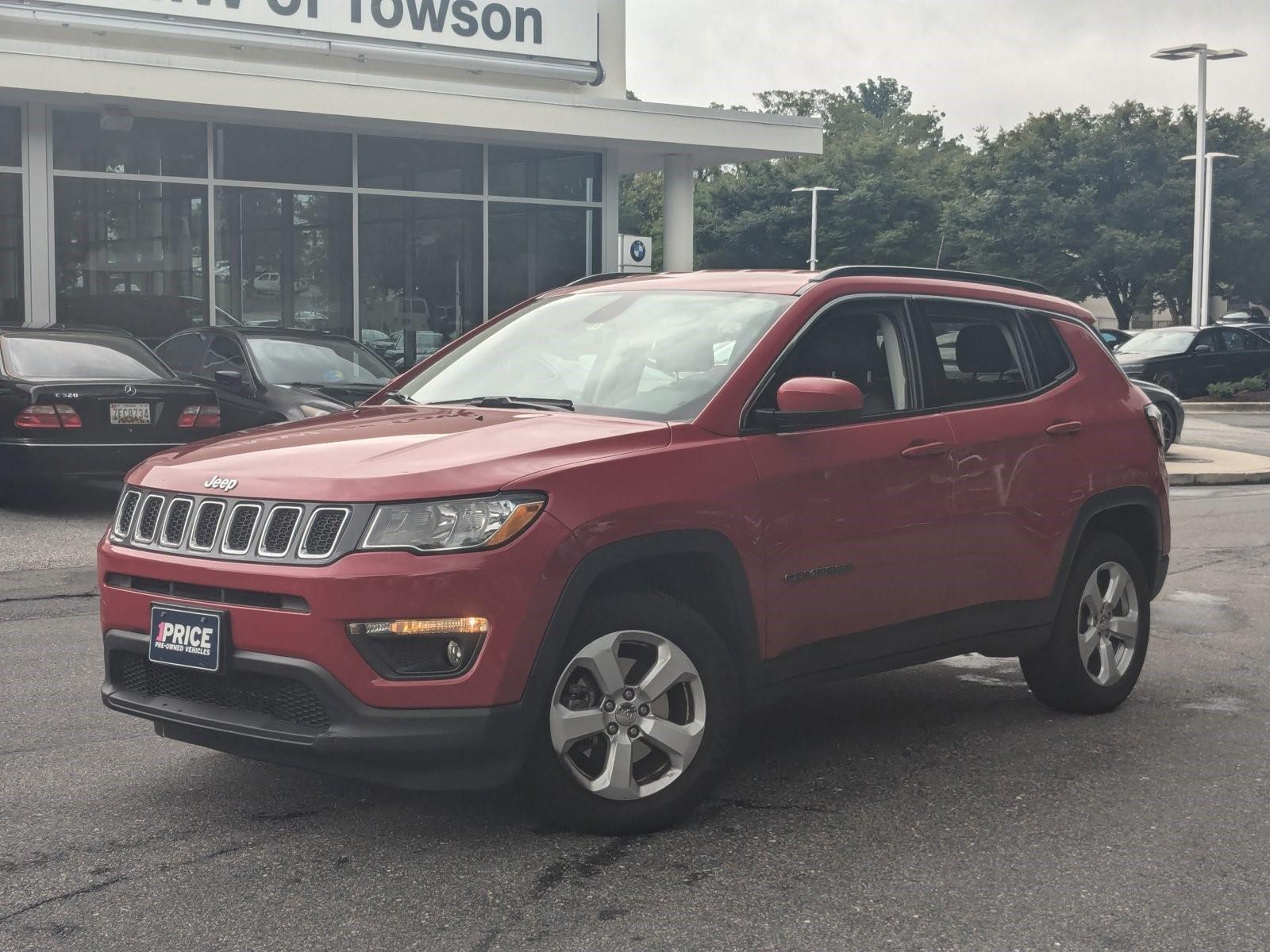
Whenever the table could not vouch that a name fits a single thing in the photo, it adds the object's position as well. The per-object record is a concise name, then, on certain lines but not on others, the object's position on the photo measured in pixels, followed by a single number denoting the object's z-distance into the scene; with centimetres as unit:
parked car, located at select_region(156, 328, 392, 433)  1330
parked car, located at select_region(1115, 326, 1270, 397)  3141
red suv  415
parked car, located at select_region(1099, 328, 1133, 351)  3297
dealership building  1875
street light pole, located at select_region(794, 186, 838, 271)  5938
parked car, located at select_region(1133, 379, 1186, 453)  1970
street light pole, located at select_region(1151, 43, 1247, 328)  3147
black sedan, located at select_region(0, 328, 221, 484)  1186
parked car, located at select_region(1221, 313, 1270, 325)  5241
